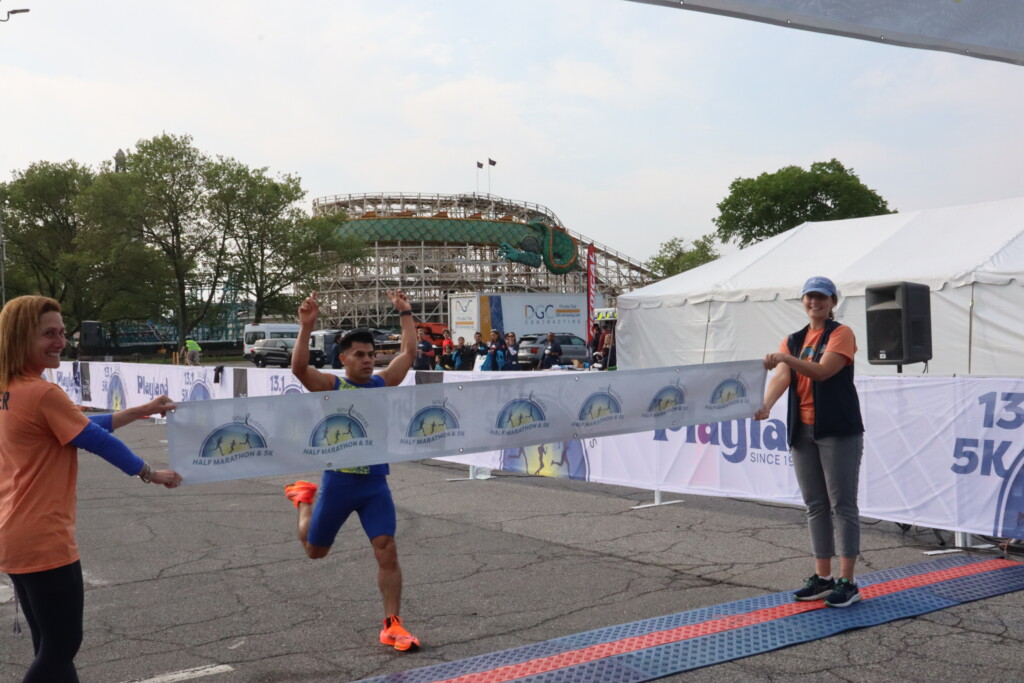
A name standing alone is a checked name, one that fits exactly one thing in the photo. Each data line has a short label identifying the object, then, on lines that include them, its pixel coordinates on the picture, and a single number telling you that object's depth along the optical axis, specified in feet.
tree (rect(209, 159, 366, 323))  175.42
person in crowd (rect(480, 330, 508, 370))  71.87
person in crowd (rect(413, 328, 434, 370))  76.95
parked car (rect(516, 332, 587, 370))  114.62
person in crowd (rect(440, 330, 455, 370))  94.35
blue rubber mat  14.92
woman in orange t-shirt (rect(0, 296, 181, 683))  10.59
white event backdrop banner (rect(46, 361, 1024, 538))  16.62
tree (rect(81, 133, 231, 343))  168.45
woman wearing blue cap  17.49
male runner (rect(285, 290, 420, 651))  16.19
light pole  176.28
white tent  47.70
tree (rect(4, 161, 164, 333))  170.60
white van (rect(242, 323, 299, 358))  176.14
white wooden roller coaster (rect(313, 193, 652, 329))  314.76
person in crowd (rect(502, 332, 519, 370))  76.38
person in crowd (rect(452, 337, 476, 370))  87.92
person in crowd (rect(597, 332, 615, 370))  82.32
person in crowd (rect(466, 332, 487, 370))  87.40
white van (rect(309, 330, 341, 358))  153.58
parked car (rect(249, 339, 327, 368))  162.20
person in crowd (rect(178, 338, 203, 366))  119.46
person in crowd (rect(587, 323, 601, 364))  92.38
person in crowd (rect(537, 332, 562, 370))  84.43
